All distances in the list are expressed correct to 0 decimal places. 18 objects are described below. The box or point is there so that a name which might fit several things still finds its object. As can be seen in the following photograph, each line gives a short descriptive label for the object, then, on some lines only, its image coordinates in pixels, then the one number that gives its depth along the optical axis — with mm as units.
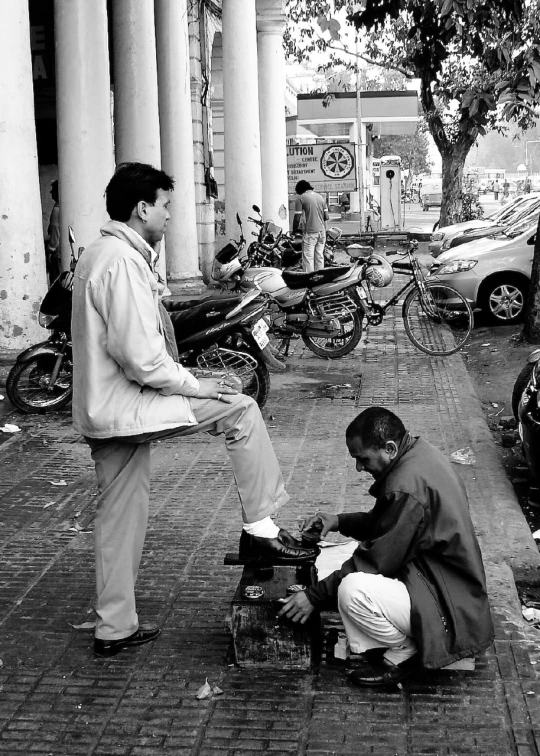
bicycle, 10945
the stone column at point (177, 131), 14766
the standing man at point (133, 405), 3654
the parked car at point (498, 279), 12984
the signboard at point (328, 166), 23062
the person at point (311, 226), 16578
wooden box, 3785
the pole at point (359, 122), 29047
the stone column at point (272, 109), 19922
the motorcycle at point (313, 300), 10328
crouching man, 3566
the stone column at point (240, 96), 15547
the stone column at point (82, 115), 9750
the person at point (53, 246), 13560
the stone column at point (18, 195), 8602
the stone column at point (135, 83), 12148
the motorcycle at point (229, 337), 8094
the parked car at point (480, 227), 18234
